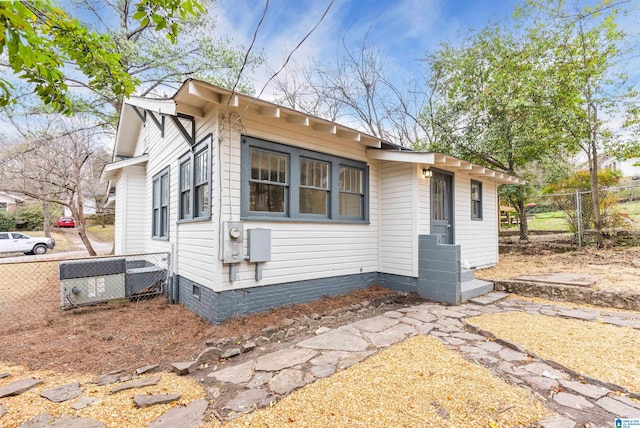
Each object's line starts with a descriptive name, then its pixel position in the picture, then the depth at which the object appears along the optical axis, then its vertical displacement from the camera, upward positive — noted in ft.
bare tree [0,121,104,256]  38.04 +8.11
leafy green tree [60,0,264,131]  38.88 +22.35
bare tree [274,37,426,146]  42.98 +19.16
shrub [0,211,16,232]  70.74 +0.29
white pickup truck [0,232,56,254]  49.01 -3.53
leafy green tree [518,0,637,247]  28.19 +13.36
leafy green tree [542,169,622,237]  30.71 +2.27
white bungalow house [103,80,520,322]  14.06 +0.79
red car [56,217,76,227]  89.86 +0.12
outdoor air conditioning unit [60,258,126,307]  16.83 -3.38
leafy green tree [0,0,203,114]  6.09 +5.24
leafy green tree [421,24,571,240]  30.17 +12.86
